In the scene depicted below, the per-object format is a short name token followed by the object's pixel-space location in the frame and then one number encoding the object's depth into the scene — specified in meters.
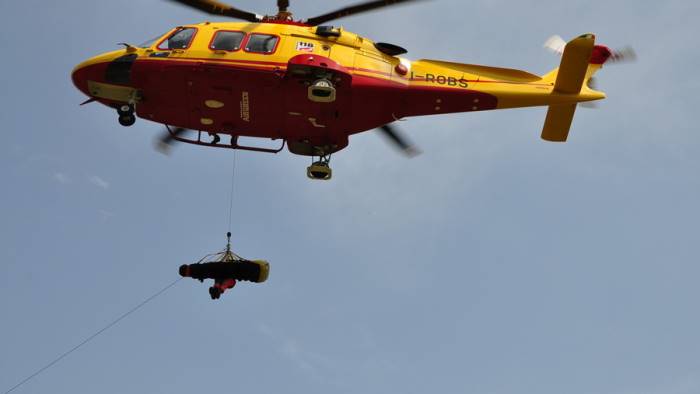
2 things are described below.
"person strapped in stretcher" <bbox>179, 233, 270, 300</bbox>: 24.08
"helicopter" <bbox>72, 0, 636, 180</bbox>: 22.48
